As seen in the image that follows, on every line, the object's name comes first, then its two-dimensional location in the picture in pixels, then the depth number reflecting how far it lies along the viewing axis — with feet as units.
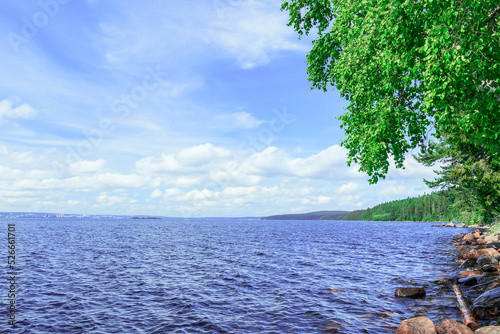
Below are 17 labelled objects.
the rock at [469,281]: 61.52
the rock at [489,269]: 70.90
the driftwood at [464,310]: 39.96
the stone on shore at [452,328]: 34.99
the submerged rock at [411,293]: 57.31
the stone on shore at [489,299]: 44.51
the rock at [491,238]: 125.74
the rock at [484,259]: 77.66
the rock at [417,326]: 35.47
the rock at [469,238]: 147.65
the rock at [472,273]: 70.79
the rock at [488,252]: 83.10
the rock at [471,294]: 54.29
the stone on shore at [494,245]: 102.36
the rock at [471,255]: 86.69
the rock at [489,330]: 32.86
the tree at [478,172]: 107.76
